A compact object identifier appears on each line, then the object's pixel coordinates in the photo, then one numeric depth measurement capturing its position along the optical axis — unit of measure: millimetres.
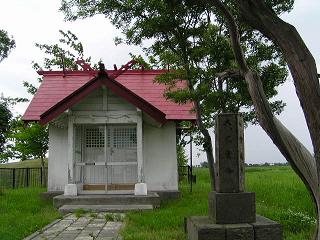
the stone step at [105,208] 9622
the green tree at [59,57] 19699
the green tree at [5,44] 23653
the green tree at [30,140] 16688
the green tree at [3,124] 18564
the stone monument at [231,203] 5310
